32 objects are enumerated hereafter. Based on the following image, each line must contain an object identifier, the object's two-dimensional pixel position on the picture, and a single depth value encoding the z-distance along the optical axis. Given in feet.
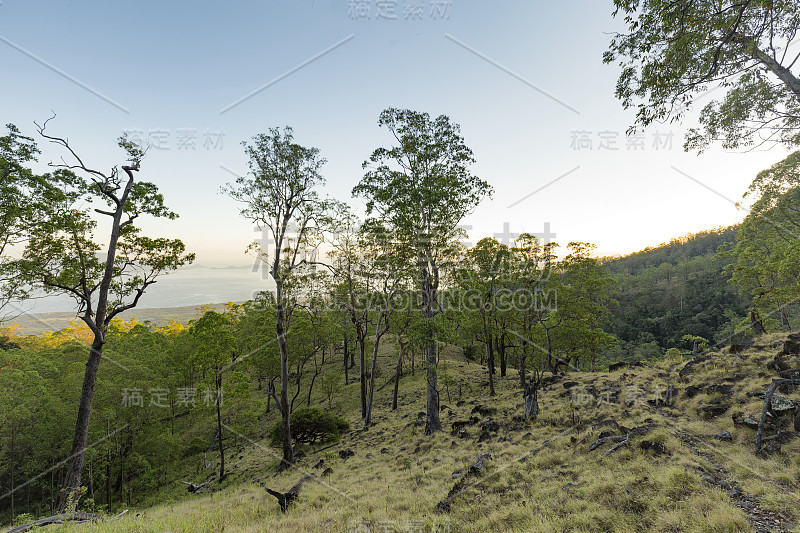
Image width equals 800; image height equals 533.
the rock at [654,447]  27.71
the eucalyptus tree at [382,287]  67.77
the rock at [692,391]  40.81
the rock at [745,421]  27.73
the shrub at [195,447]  94.85
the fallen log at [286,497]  33.88
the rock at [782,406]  26.94
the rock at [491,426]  51.25
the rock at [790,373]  32.58
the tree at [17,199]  39.45
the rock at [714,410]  33.60
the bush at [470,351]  173.37
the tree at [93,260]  40.57
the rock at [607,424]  37.03
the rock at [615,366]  84.55
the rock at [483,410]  62.18
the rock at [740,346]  51.76
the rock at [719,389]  37.26
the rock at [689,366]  51.31
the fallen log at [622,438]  31.52
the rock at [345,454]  57.52
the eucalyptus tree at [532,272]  88.17
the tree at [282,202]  54.08
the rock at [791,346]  38.04
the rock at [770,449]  23.81
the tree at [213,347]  61.67
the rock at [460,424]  56.11
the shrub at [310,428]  75.17
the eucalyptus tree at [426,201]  55.83
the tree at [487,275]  86.43
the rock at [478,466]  33.23
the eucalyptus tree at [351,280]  76.43
